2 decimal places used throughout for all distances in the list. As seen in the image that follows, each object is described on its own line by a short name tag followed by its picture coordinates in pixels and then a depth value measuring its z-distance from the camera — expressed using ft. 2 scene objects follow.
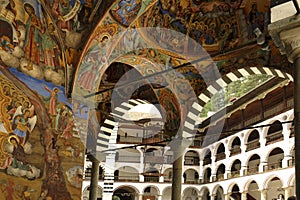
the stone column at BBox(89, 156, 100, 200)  43.93
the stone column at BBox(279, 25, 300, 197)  14.53
